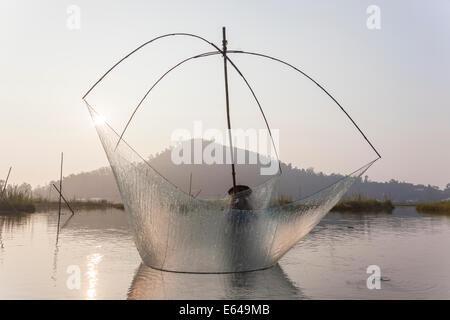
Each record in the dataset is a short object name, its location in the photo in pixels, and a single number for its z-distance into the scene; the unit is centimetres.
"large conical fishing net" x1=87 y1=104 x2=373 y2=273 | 819
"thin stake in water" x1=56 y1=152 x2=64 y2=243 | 1627
